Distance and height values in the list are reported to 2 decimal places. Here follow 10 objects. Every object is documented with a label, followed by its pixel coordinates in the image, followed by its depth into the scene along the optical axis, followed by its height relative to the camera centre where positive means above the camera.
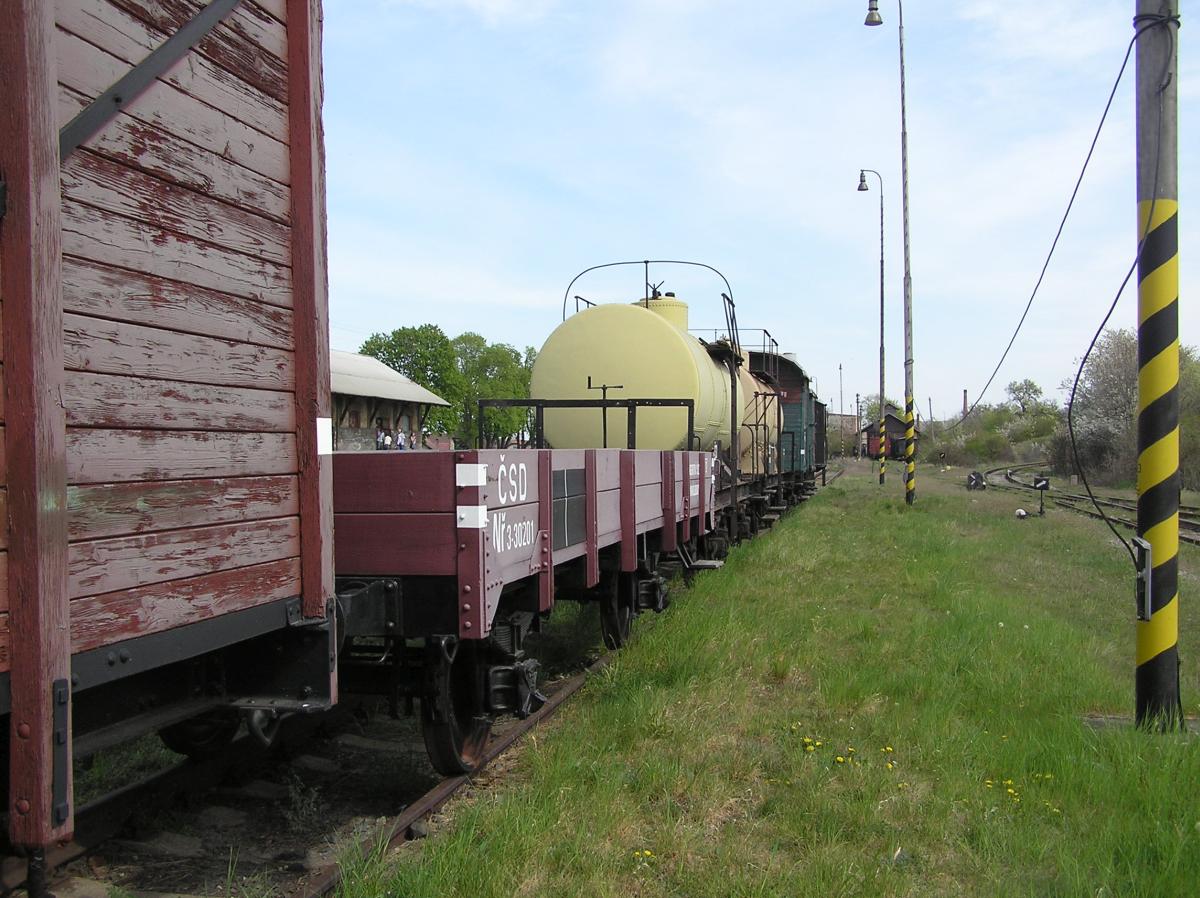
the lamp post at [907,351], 24.16 +2.08
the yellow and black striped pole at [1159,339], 5.34 +0.50
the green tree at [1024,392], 111.25 +4.74
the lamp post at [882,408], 33.12 +0.81
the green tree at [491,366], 109.94 +8.66
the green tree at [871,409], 117.54 +3.58
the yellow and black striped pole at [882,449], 32.44 -0.47
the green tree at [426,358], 81.50 +7.07
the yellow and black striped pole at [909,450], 23.92 -0.39
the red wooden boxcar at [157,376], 2.33 +0.21
